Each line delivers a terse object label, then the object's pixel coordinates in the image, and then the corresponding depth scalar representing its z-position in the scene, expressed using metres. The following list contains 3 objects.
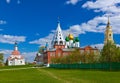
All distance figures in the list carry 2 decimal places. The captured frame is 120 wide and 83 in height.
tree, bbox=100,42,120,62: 28.70
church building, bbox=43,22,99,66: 63.13
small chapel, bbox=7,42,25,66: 70.05
